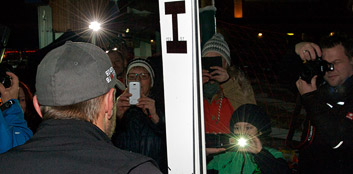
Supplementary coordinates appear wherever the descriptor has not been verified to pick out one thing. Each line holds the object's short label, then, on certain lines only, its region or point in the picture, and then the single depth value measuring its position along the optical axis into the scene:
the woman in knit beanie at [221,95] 1.82
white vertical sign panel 1.07
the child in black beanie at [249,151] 1.63
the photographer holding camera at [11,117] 1.37
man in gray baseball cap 0.70
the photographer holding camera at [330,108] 1.55
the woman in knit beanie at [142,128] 1.93
